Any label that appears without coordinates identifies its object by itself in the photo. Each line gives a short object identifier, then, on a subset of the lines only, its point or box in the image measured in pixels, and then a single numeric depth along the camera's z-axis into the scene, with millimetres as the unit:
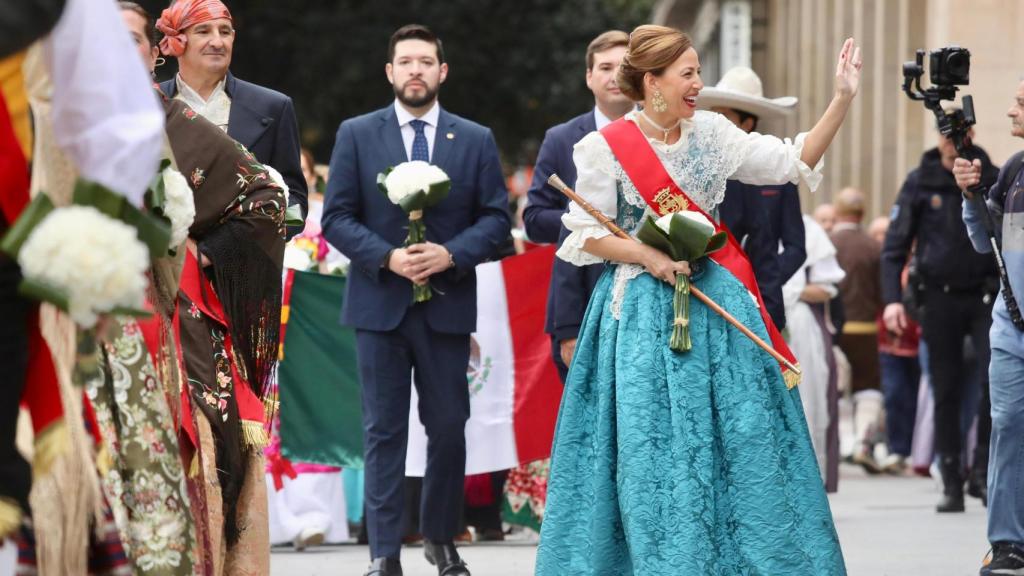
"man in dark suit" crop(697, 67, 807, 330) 17453
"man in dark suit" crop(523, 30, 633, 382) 17109
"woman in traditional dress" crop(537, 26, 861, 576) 13633
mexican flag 20297
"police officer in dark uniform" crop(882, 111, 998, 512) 23156
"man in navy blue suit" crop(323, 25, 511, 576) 17031
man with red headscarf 14656
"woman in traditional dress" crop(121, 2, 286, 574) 12555
